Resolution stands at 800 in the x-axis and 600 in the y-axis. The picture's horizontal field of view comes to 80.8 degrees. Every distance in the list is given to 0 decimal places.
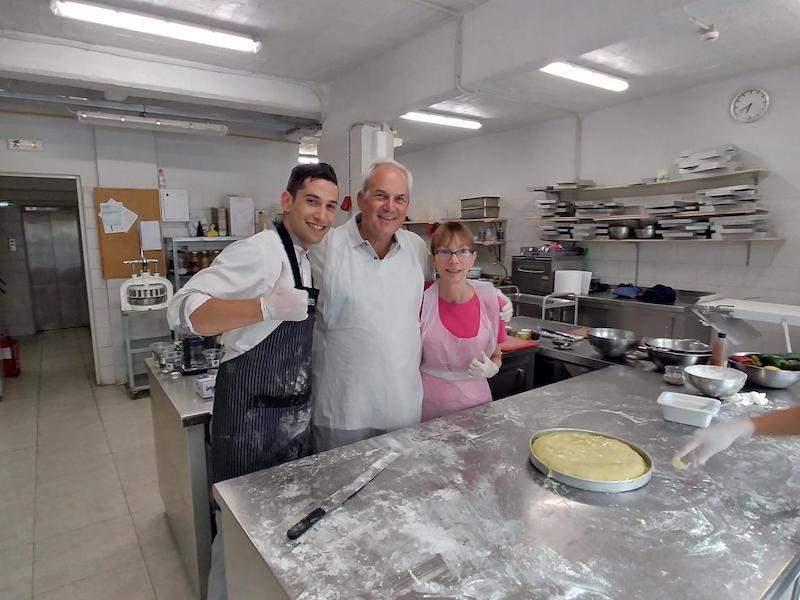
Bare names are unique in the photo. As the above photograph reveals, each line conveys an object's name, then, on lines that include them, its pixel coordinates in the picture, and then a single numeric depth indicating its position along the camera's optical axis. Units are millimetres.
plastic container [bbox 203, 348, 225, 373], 2292
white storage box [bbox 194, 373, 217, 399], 1956
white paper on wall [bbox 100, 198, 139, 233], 5024
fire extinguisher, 5289
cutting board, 2521
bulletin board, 5066
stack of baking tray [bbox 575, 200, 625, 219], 5012
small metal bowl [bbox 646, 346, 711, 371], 2162
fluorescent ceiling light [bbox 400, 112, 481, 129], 5438
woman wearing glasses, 1821
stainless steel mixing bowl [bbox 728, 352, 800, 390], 1958
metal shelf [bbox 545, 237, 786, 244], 3910
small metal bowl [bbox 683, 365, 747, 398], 1819
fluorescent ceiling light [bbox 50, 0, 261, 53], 3006
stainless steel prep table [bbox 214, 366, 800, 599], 897
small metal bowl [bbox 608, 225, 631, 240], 4770
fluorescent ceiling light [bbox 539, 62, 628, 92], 3878
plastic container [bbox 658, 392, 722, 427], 1600
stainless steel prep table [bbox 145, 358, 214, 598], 1855
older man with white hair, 1654
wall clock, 4074
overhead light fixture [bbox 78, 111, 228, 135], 4340
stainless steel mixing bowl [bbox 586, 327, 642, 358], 2408
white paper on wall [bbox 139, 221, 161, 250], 5230
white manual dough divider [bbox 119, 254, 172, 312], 4496
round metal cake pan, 1191
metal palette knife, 1023
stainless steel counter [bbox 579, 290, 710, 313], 4285
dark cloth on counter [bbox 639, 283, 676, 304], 4410
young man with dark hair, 1430
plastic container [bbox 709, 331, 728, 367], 2070
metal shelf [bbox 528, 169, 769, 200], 4145
